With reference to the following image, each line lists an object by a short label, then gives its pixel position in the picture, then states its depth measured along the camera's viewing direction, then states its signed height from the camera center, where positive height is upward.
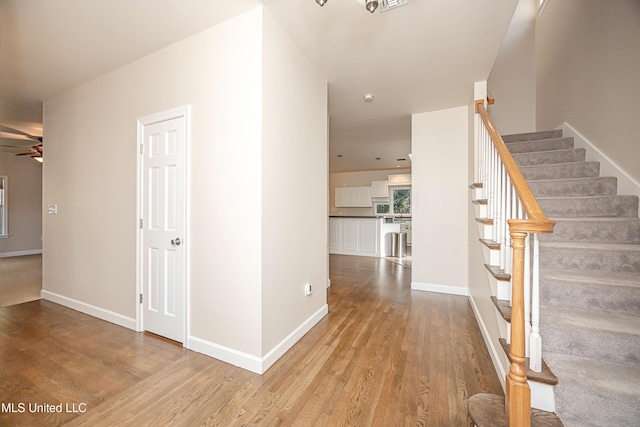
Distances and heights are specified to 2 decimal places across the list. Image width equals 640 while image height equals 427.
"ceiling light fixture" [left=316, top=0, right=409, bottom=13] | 1.63 +1.42
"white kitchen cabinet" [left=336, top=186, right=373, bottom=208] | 8.81 +0.54
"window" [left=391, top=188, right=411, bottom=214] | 8.81 +0.43
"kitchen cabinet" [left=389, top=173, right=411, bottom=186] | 8.21 +1.07
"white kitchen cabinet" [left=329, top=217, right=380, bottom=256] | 6.80 -0.65
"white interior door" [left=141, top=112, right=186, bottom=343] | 2.29 -0.14
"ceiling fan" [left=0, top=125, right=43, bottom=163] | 4.48 +1.42
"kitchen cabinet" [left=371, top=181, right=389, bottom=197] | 8.52 +0.79
